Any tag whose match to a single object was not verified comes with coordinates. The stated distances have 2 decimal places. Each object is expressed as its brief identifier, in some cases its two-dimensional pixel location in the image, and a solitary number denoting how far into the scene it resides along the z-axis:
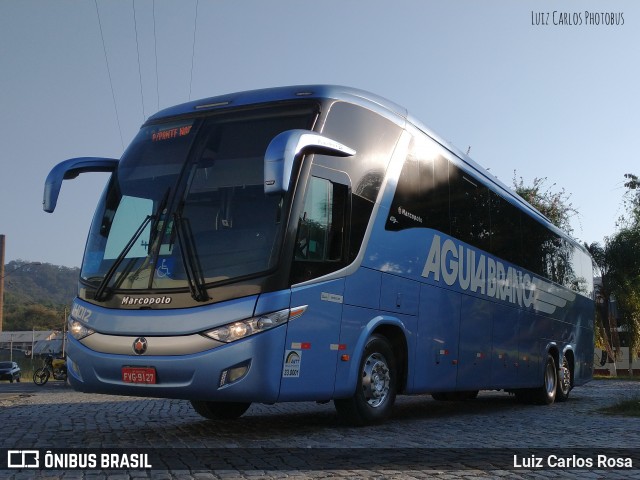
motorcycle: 39.66
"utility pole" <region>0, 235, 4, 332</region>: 57.56
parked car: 50.78
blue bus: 7.95
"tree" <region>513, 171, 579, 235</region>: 47.44
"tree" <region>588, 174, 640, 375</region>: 50.62
